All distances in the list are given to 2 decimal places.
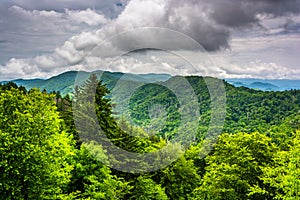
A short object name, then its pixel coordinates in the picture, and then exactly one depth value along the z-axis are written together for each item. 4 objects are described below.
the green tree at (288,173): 27.70
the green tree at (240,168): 34.25
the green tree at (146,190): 39.56
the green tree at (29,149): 26.36
